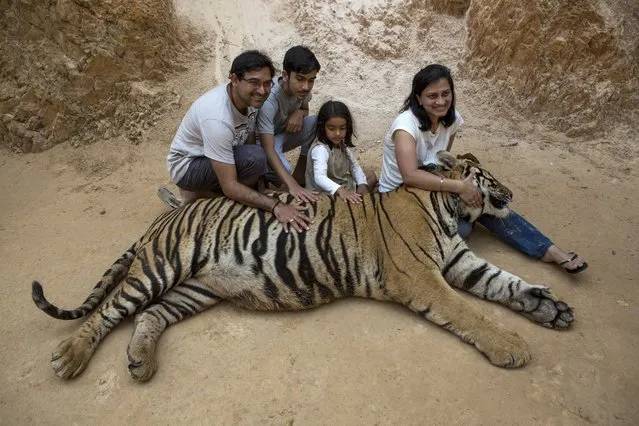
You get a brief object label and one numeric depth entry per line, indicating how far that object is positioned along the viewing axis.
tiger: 2.80
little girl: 3.58
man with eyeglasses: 3.06
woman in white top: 3.15
